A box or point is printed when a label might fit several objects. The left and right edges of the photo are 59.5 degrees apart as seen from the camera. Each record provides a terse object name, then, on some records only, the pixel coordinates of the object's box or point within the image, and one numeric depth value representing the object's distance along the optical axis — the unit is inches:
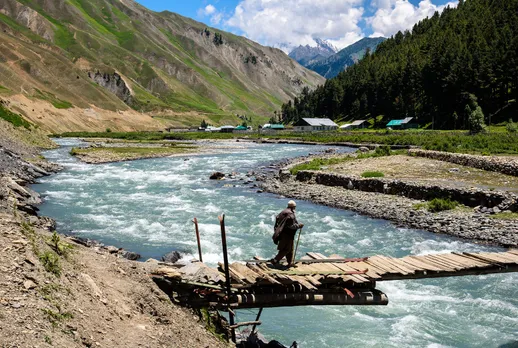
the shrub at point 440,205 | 1201.4
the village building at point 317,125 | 6122.1
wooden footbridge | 502.6
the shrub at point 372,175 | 1633.2
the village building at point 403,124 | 4734.3
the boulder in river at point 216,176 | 2012.9
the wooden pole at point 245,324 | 481.6
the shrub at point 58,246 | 503.5
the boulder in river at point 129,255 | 805.9
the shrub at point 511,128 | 2897.1
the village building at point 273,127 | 6840.6
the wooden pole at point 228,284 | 478.3
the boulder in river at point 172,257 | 797.9
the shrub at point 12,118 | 3267.2
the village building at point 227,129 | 7341.0
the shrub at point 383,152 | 2436.0
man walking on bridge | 547.8
